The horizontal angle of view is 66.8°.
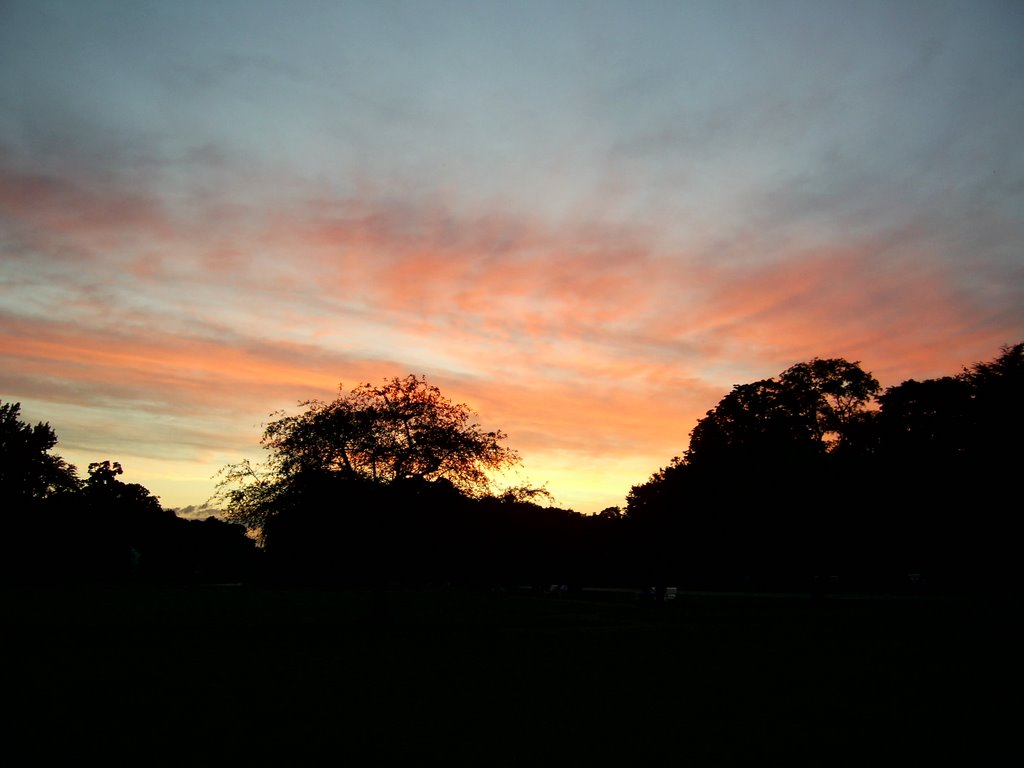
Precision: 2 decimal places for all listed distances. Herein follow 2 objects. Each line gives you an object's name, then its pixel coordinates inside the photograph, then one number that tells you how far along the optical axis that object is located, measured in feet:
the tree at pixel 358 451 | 132.36
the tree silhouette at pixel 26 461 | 327.47
